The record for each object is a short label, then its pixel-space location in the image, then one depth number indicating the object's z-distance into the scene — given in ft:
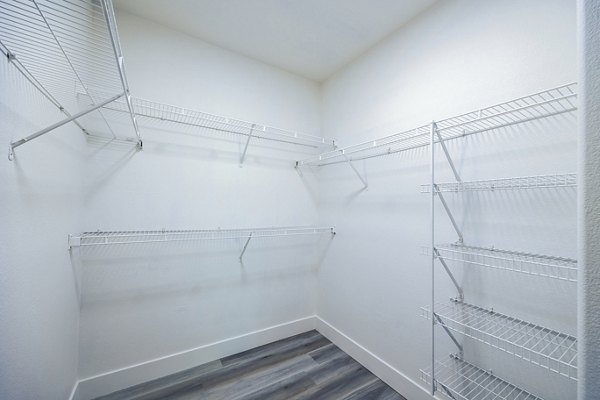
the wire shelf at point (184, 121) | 5.41
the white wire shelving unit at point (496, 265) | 3.33
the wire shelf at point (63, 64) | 2.25
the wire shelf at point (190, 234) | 4.89
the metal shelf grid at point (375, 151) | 5.20
